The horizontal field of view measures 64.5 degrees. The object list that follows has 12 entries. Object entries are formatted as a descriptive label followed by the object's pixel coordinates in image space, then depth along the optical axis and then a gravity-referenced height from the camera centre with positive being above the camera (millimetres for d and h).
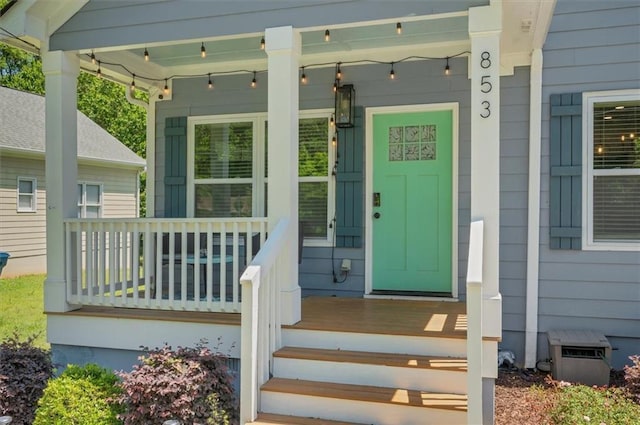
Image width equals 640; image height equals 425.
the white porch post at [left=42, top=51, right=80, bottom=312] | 4359 +384
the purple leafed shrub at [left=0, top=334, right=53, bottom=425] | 3416 -1206
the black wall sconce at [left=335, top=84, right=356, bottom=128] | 5279 +1059
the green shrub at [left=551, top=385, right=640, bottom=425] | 3200 -1305
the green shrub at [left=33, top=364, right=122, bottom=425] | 3078 -1212
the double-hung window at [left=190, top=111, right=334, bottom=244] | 5512 +447
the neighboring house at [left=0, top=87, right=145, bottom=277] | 10672 +712
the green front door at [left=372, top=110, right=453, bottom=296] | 5113 +59
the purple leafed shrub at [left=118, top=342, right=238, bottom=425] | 2982 -1106
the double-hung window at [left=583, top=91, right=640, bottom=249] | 4621 +356
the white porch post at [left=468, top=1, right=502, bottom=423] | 3355 +509
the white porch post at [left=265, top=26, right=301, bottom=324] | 3812 +517
